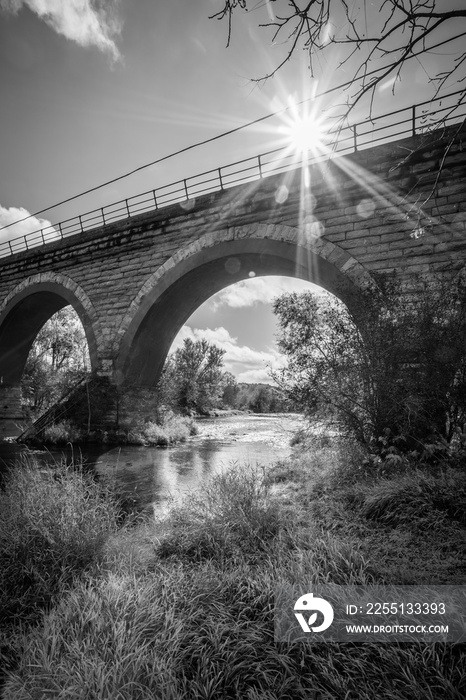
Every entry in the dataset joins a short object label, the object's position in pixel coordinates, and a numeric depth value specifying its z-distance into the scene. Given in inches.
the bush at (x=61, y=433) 498.6
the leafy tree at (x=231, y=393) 2222.7
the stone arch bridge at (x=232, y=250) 339.3
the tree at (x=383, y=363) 223.8
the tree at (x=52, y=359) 884.6
